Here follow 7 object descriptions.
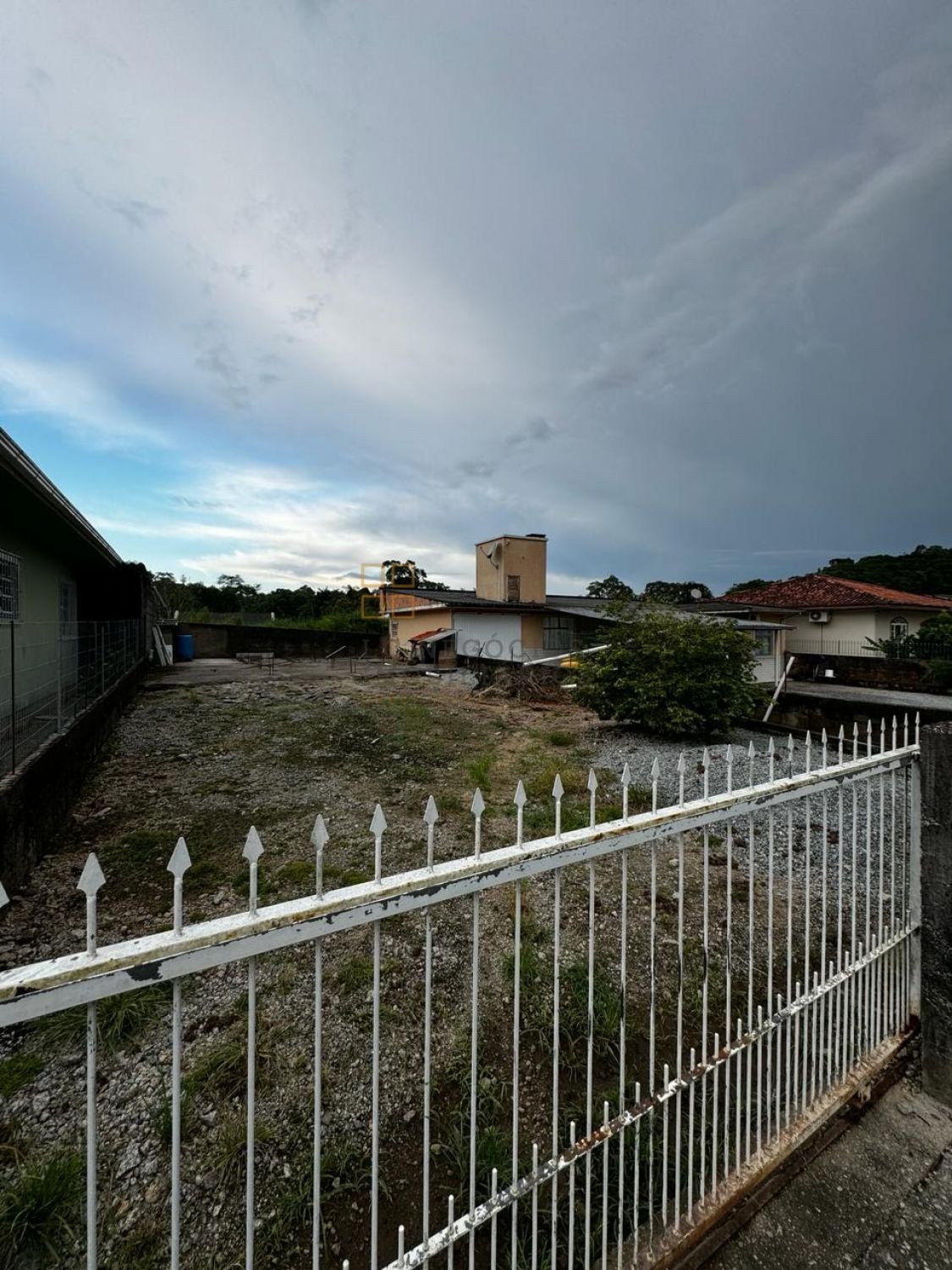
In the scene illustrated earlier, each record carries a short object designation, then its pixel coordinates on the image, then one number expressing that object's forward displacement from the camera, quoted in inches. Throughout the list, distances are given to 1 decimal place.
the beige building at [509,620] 836.0
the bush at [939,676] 551.5
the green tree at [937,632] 698.8
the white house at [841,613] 851.4
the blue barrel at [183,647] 869.8
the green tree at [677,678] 315.9
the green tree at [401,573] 1149.1
